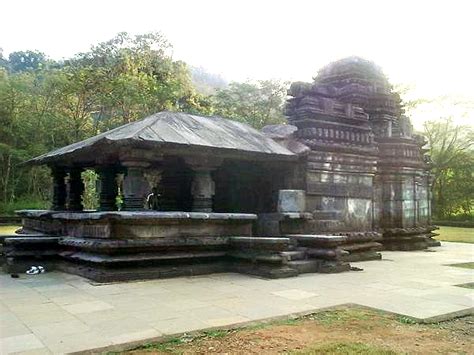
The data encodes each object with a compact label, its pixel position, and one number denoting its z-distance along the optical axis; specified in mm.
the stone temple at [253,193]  7348
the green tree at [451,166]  32344
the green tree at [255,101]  31422
